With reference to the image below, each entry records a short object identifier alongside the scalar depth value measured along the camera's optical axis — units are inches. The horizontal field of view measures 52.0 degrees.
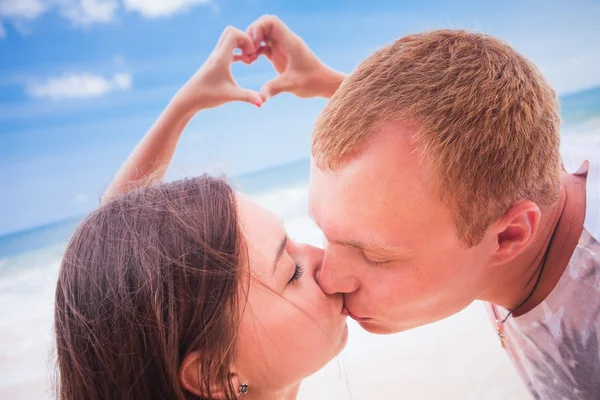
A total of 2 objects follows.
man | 16.7
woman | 16.2
